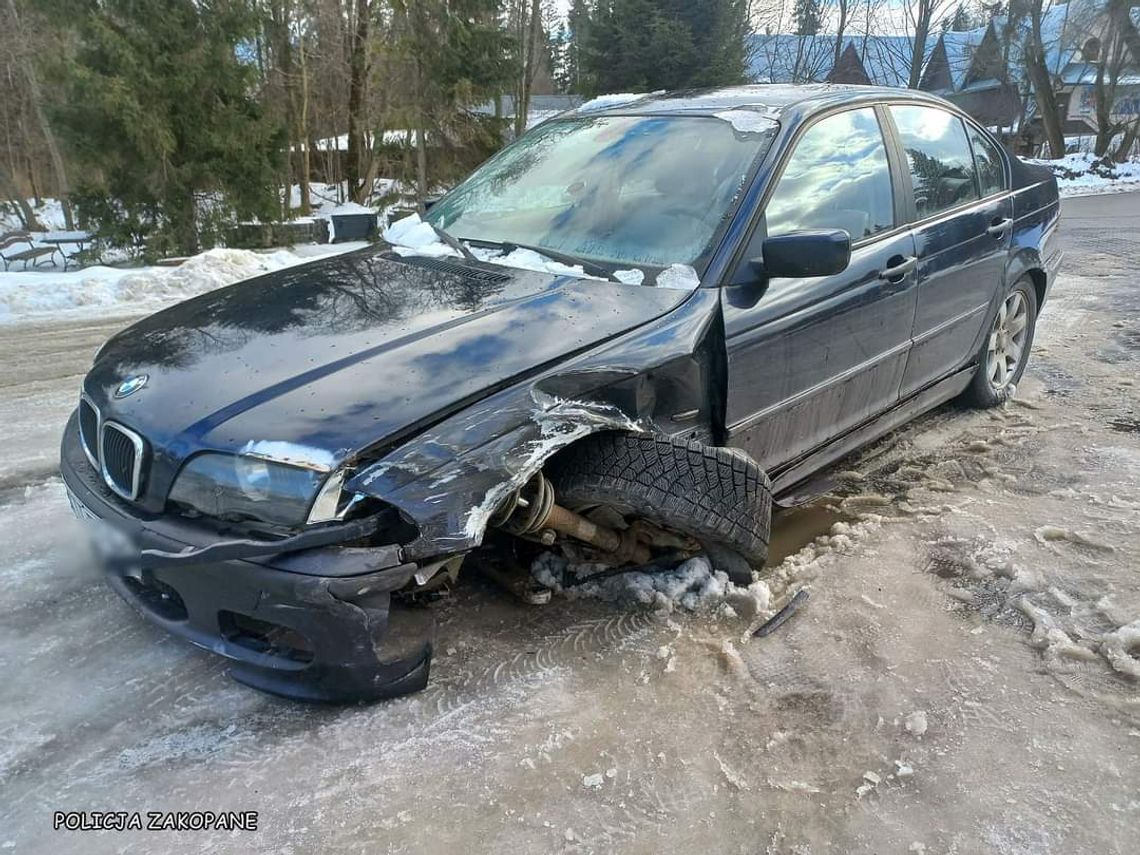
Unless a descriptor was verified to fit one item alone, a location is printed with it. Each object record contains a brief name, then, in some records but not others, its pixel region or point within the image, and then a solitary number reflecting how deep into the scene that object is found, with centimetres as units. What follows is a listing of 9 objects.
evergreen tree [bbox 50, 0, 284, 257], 1020
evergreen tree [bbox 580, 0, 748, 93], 1878
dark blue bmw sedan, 208
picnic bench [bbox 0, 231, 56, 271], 1138
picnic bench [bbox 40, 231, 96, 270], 1127
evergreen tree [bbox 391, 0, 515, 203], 1460
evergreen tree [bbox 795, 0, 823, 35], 4166
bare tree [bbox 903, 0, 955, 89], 3275
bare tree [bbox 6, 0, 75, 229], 1641
